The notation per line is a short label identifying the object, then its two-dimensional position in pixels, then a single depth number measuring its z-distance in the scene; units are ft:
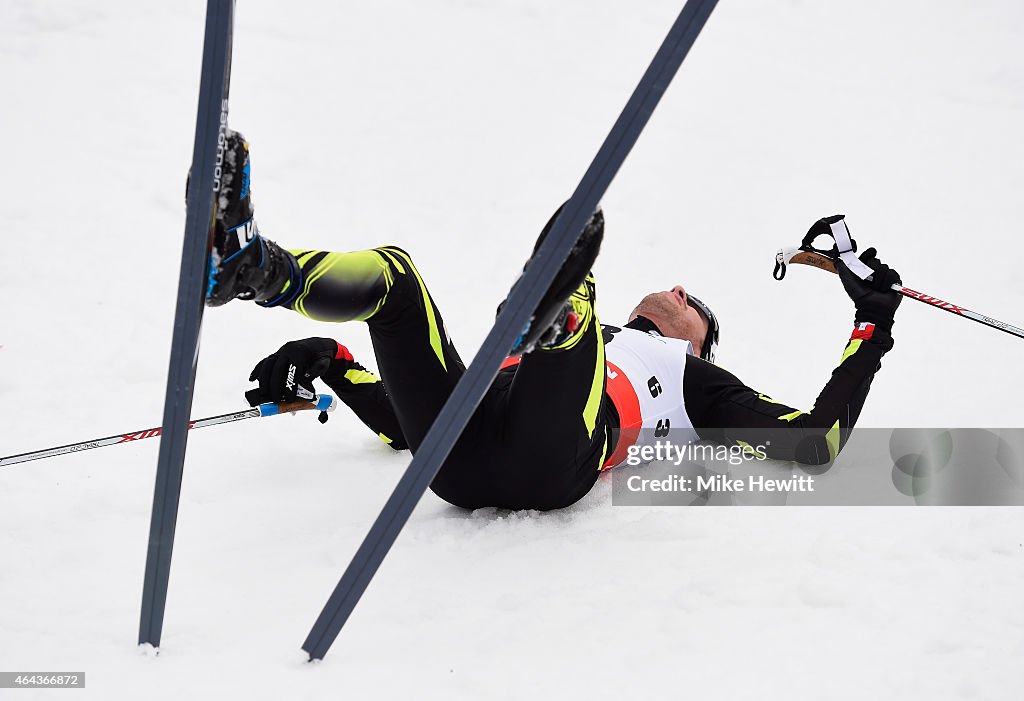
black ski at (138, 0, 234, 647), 57.45
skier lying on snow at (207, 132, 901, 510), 58.48
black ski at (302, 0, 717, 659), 57.55
